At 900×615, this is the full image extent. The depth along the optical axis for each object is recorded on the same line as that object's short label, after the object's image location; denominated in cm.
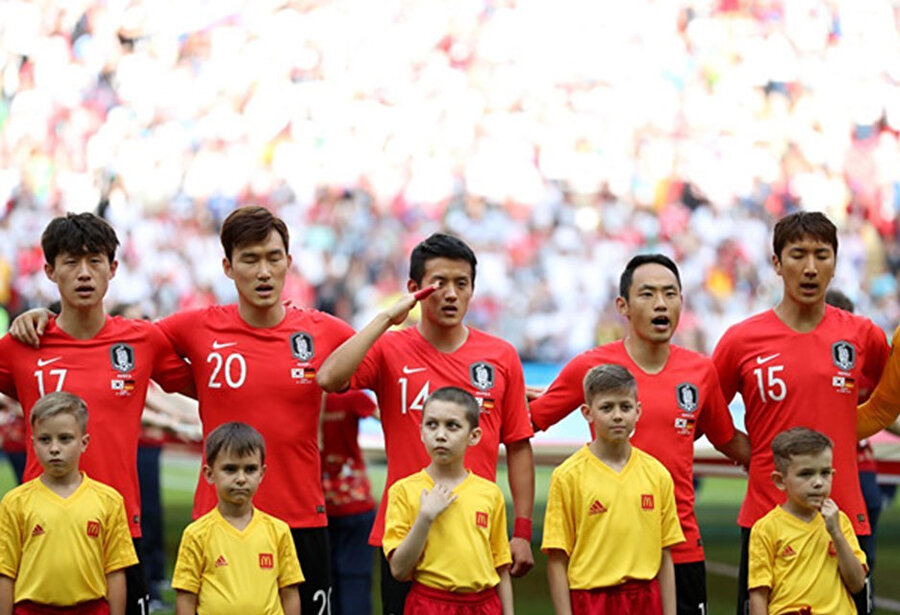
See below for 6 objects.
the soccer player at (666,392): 990
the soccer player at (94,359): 972
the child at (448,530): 900
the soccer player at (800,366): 1022
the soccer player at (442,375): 973
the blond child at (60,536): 909
